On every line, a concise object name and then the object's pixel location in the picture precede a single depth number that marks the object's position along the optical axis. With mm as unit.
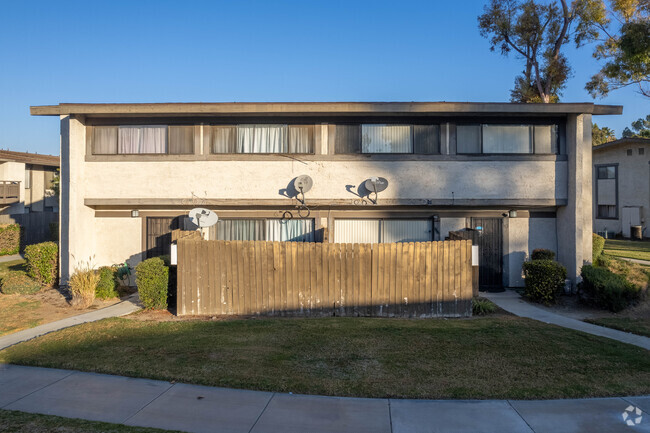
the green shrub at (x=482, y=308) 10725
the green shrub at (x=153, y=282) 10758
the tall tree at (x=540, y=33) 26719
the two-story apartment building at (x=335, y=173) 13133
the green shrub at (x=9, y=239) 22438
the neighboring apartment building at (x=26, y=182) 25844
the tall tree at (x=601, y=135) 58812
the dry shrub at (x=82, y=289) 11492
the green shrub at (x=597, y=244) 15775
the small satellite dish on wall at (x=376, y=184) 12922
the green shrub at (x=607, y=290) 11086
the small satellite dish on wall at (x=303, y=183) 12898
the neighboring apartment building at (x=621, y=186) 28250
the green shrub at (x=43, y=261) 13414
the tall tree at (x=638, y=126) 83881
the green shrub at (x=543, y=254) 13039
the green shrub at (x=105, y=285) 12297
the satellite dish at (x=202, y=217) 12797
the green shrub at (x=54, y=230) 25070
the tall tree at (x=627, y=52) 17453
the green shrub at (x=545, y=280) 11680
